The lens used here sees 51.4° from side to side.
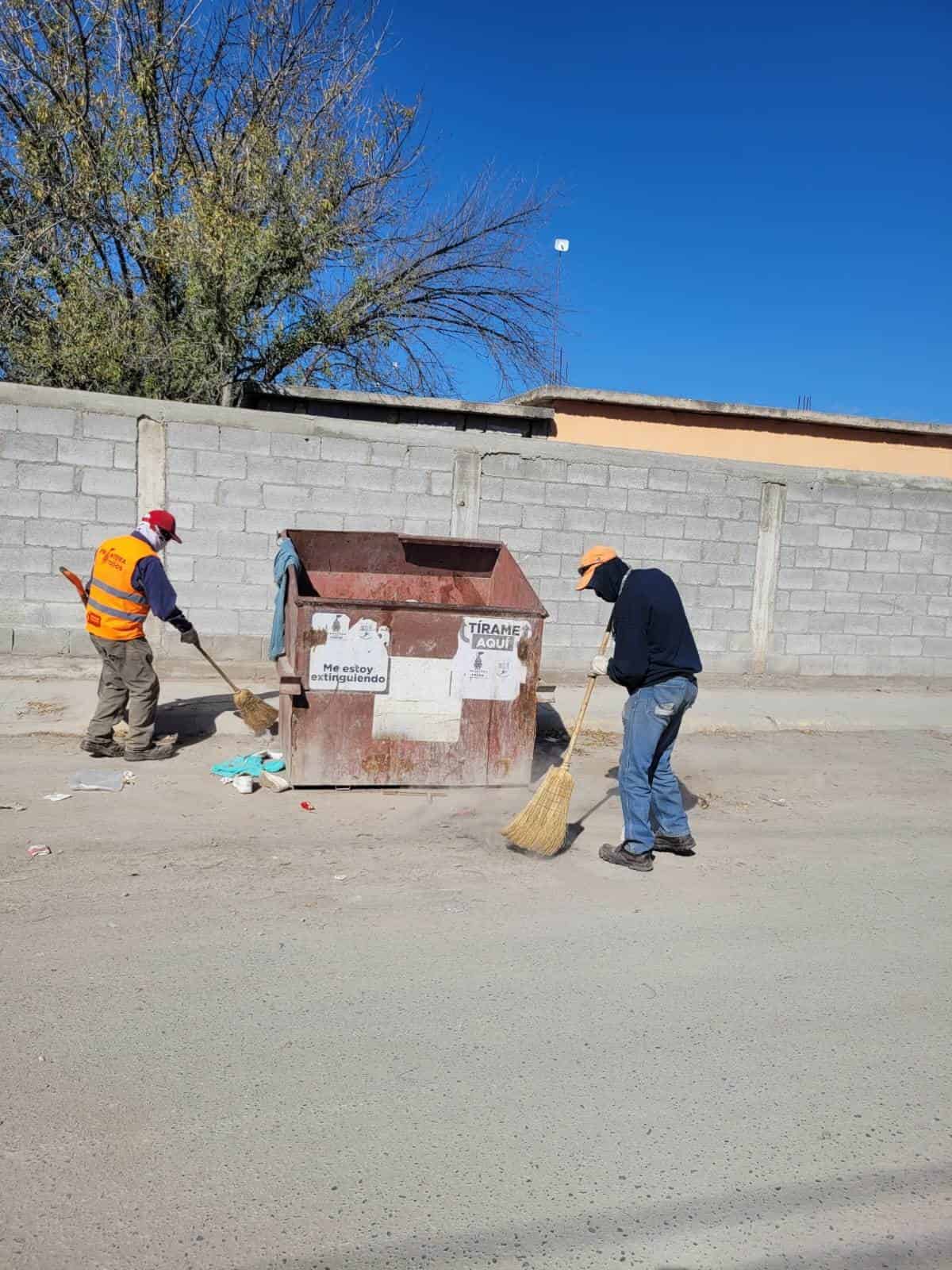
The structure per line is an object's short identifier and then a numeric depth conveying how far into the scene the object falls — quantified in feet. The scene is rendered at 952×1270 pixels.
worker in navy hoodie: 16.71
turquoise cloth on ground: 20.77
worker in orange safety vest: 21.26
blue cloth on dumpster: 22.52
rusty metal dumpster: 19.57
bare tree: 37.37
